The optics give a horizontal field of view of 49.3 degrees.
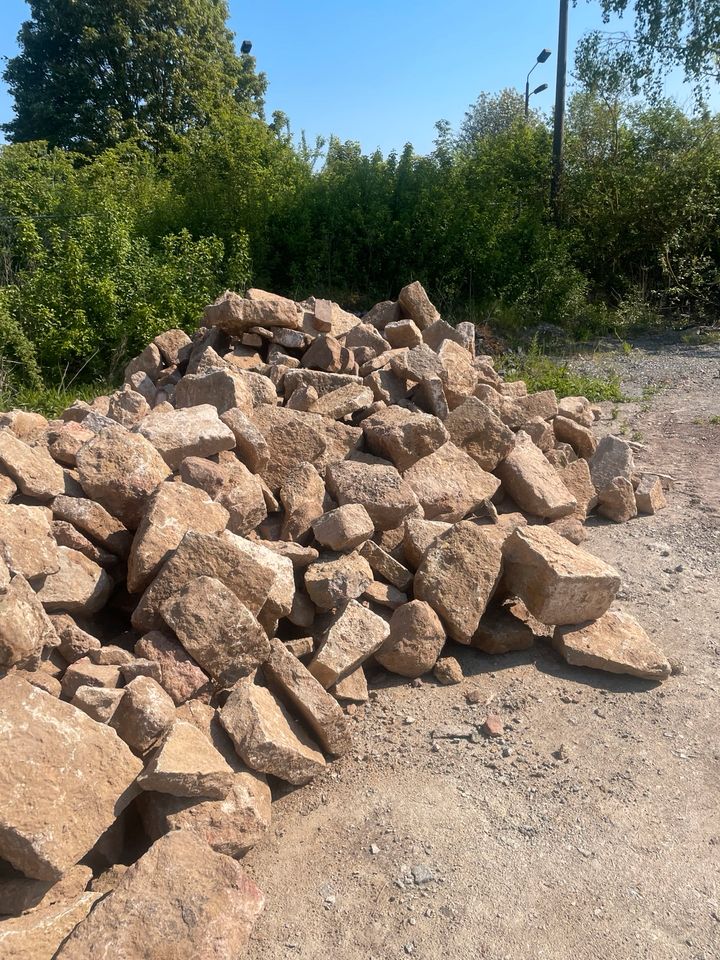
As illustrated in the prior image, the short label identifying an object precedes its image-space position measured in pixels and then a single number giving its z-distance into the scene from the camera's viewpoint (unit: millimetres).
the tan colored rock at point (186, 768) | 2387
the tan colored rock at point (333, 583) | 3408
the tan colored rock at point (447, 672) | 3445
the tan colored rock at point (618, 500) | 5109
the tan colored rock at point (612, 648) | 3455
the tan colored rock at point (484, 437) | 4641
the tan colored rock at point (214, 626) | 2881
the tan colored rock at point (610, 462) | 5219
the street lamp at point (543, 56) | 17841
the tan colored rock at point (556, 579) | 3445
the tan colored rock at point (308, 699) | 2939
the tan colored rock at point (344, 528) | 3541
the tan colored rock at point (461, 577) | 3490
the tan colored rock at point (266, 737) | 2701
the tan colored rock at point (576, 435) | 5652
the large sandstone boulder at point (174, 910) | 2064
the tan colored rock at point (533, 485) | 4527
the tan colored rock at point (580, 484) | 5113
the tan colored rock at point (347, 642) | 3084
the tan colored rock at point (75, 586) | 3004
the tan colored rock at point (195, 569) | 3035
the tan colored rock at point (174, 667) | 2838
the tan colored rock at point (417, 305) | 6395
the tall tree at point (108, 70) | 22594
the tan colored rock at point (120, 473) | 3463
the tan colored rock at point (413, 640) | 3396
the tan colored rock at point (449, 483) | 4223
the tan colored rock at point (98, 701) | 2555
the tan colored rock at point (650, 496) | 5254
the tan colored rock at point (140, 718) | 2551
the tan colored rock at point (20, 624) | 2408
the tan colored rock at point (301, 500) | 3760
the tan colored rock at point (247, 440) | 3992
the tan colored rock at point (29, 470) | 3432
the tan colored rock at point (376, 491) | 3908
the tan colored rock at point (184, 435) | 3805
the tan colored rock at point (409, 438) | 4383
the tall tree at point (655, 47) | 13234
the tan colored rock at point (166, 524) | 3148
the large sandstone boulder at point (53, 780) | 2137
